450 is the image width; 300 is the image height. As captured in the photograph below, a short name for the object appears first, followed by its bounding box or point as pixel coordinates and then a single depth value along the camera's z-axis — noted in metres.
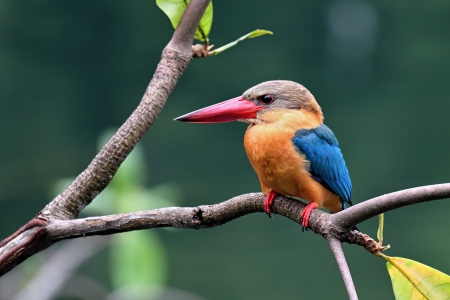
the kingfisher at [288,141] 6.13
